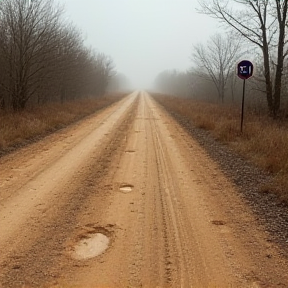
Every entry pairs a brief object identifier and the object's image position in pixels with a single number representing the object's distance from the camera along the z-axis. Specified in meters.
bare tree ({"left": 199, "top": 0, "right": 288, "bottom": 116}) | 16.53
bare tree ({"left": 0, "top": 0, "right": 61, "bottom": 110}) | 16.81
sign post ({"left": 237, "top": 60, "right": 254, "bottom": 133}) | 11.67
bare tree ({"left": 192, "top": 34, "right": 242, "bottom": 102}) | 34.44
